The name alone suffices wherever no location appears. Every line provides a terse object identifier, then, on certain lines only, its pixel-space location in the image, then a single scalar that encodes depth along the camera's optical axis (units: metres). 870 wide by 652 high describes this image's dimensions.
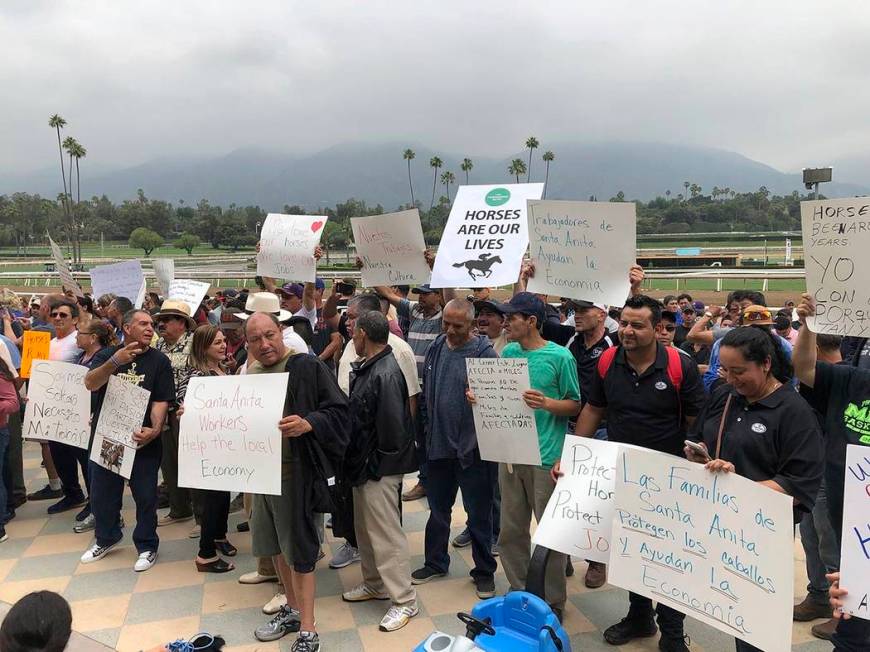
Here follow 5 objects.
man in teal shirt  3.95
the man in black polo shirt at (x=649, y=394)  3.55
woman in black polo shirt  2.79
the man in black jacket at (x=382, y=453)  4.06
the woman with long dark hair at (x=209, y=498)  4.94
